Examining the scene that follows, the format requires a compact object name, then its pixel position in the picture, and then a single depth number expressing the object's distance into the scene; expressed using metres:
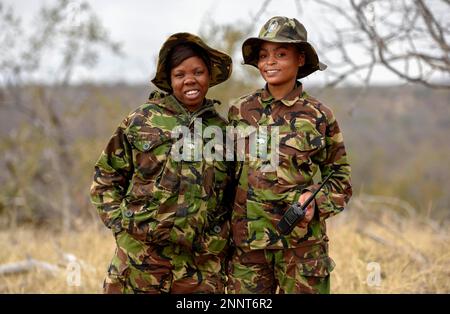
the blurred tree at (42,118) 10.73
